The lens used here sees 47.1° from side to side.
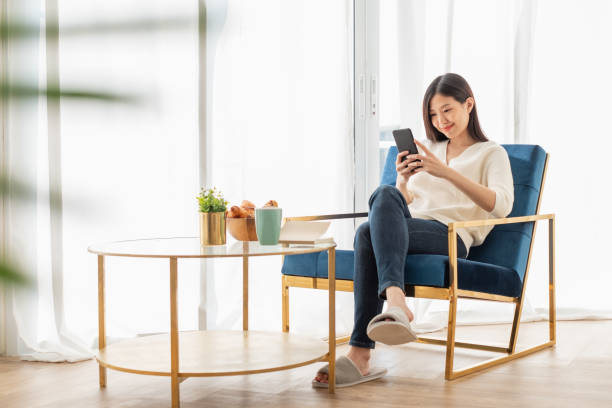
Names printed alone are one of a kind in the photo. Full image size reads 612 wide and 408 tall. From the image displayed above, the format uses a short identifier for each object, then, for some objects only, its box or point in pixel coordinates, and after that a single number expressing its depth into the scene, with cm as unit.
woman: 210
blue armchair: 216
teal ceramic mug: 206
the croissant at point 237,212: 222
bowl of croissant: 221
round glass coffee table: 181
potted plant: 207
